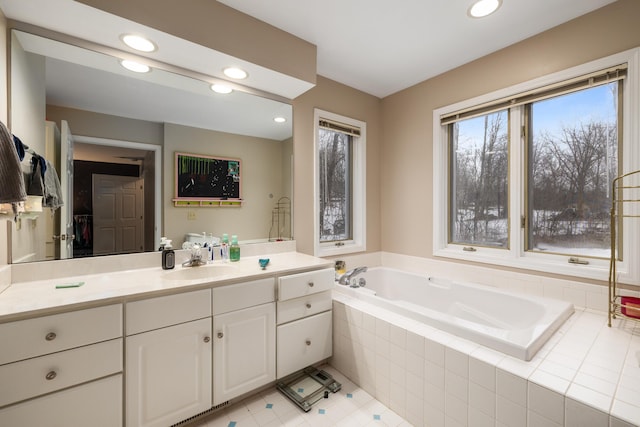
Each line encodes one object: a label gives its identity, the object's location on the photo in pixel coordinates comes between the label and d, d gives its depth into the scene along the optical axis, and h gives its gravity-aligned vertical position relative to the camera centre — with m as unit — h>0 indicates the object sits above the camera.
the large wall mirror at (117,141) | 1.48 +0.46
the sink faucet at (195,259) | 1.83 -0.31
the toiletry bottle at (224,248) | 2.06 -0.26
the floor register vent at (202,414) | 1.51 -1.14
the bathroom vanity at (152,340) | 1.09 -0.62
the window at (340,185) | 2.76 +0.29
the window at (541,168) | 1.77 +0.33
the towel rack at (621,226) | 1.51 -0.09
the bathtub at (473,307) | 1.41 -0.65
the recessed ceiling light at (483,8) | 1.67 +1.27
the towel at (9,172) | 1.03 +0.16
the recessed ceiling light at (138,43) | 1.52 +0.97
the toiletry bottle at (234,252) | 2.05 -0.29
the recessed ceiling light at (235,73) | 1.88 +0.98
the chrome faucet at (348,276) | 2.42 -0.57
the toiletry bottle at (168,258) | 1.76 -0.29
